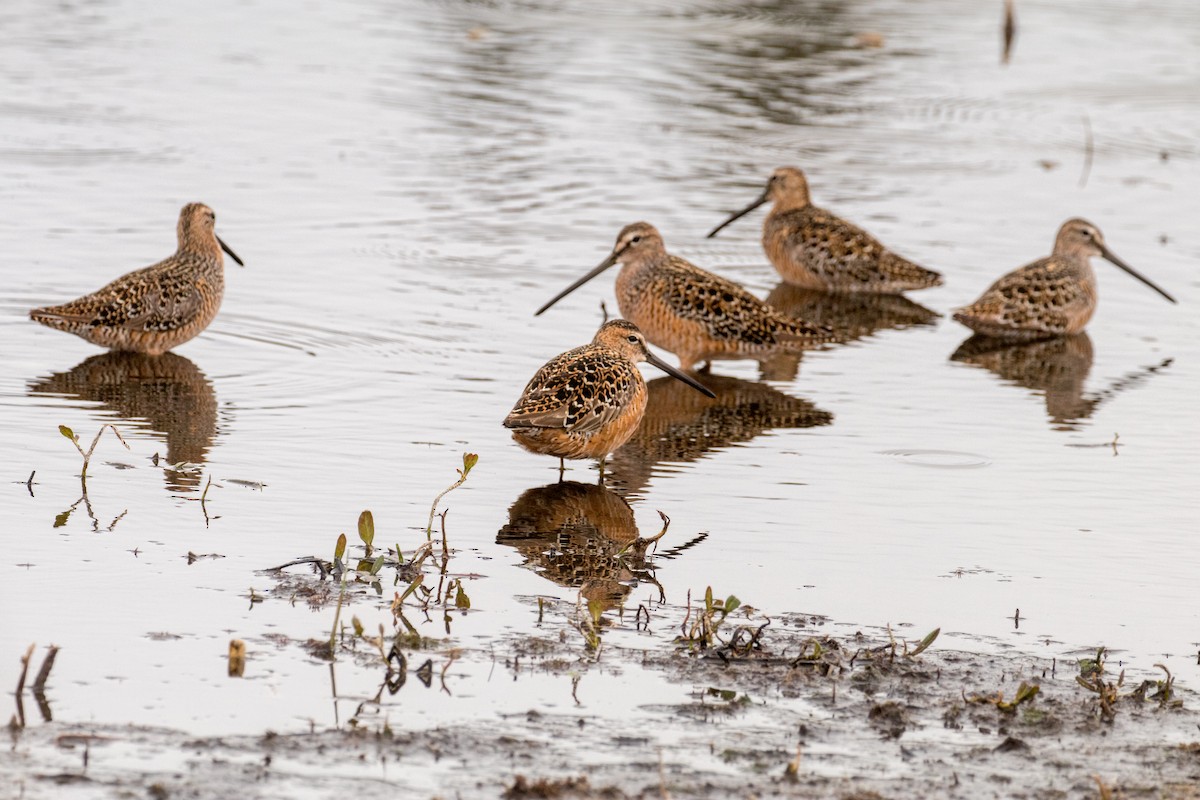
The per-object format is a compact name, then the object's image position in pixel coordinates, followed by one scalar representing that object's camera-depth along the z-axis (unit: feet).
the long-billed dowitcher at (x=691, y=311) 64.18
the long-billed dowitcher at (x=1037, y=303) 69.36
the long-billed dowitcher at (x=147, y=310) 58.13
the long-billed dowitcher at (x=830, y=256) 75.56
